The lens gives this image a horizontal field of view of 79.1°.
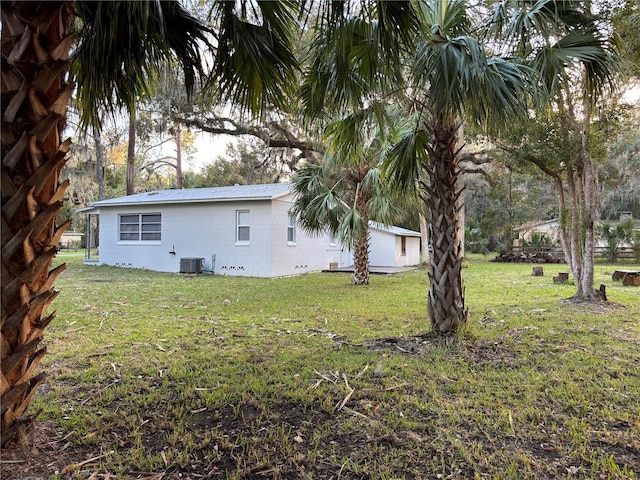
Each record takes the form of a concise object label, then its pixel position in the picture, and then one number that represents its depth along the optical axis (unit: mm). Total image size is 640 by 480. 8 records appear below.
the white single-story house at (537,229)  28406
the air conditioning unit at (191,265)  13930
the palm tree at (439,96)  3676
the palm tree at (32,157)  2086
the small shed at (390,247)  18828
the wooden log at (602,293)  7998
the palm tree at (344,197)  9383
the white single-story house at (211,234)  13312
